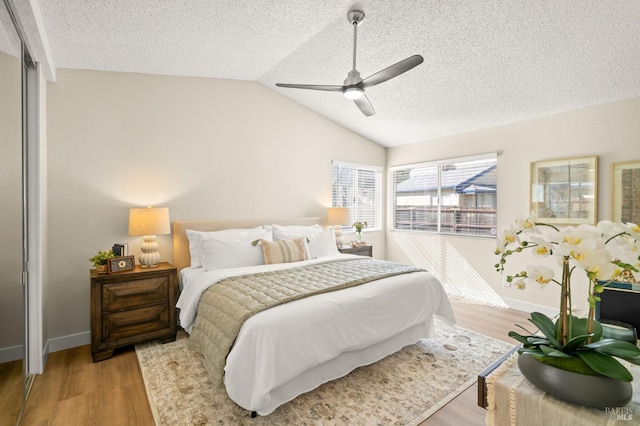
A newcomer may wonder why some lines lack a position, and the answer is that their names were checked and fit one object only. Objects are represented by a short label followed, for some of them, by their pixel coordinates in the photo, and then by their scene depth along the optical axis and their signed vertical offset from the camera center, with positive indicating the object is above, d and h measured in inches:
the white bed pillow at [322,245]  147.9 -16.8
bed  72.6 -31.4
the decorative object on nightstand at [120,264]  110.3 -19.9
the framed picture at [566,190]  134.0 +9.5
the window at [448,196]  171.6 +9.1
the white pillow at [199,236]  130.6 -11.6
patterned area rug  77.4 -51.4
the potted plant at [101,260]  111.3 -18.6
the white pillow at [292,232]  151.0 -10.8
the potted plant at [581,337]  35.9 -16.5
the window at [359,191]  203.9 +13.3
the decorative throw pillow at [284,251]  131.0 -17.6
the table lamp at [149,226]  118.7 -6.6
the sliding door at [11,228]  67.6 -4.5
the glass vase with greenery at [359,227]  194.7 -10.4
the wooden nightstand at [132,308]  105.8 -35.5
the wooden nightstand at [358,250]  176.4 -23.3
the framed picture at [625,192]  122.9 +7.9
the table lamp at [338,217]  183.6 -4.0
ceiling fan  87.2 +40.3
